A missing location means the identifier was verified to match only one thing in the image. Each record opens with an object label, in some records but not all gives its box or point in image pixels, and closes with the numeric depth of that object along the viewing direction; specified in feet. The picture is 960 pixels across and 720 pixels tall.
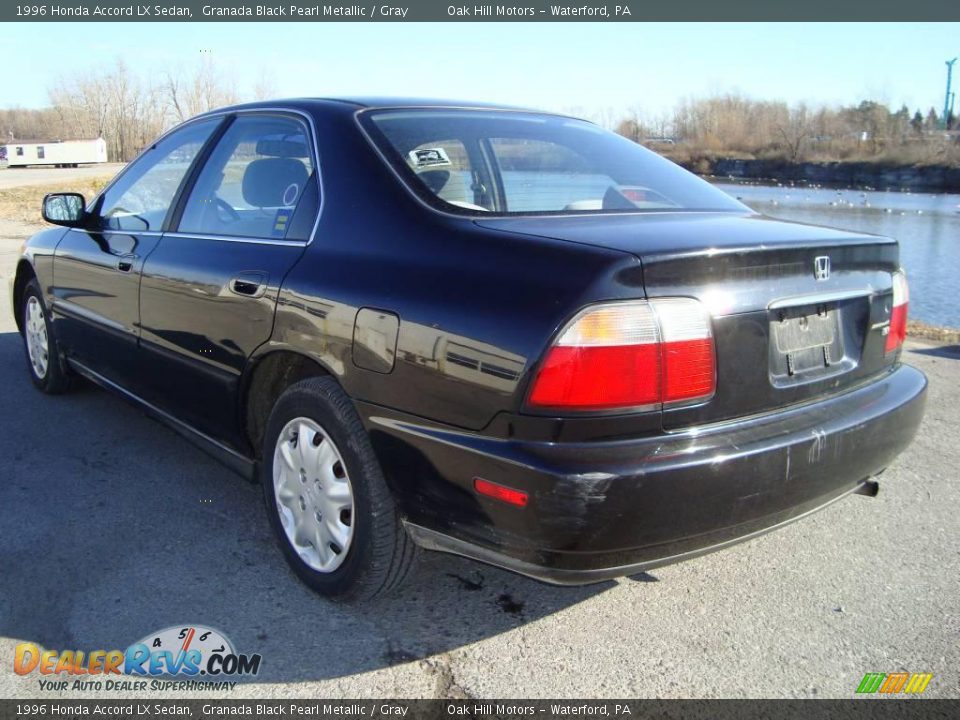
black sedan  6.84
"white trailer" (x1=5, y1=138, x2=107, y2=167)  192.54
